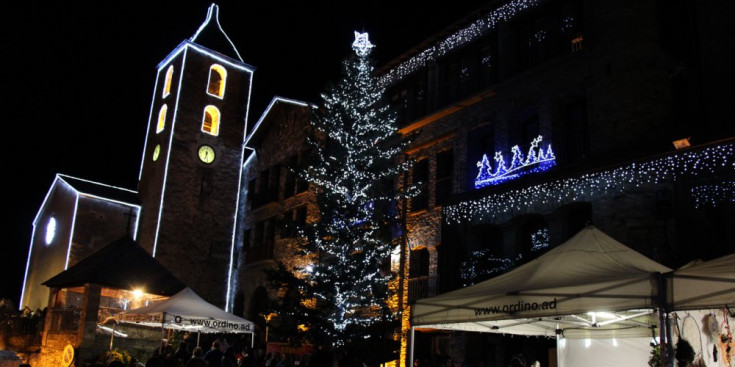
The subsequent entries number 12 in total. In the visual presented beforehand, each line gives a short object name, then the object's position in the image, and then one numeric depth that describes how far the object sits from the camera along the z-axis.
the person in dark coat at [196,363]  7.02
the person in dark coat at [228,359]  10.77
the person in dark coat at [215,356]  11.39
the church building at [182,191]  30.59
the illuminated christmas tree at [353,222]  19.23
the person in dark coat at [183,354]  12.65
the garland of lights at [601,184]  14.01
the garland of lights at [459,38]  20.09
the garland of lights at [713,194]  13.77
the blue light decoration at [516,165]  17.75
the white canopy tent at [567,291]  6.84
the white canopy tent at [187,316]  14.53
